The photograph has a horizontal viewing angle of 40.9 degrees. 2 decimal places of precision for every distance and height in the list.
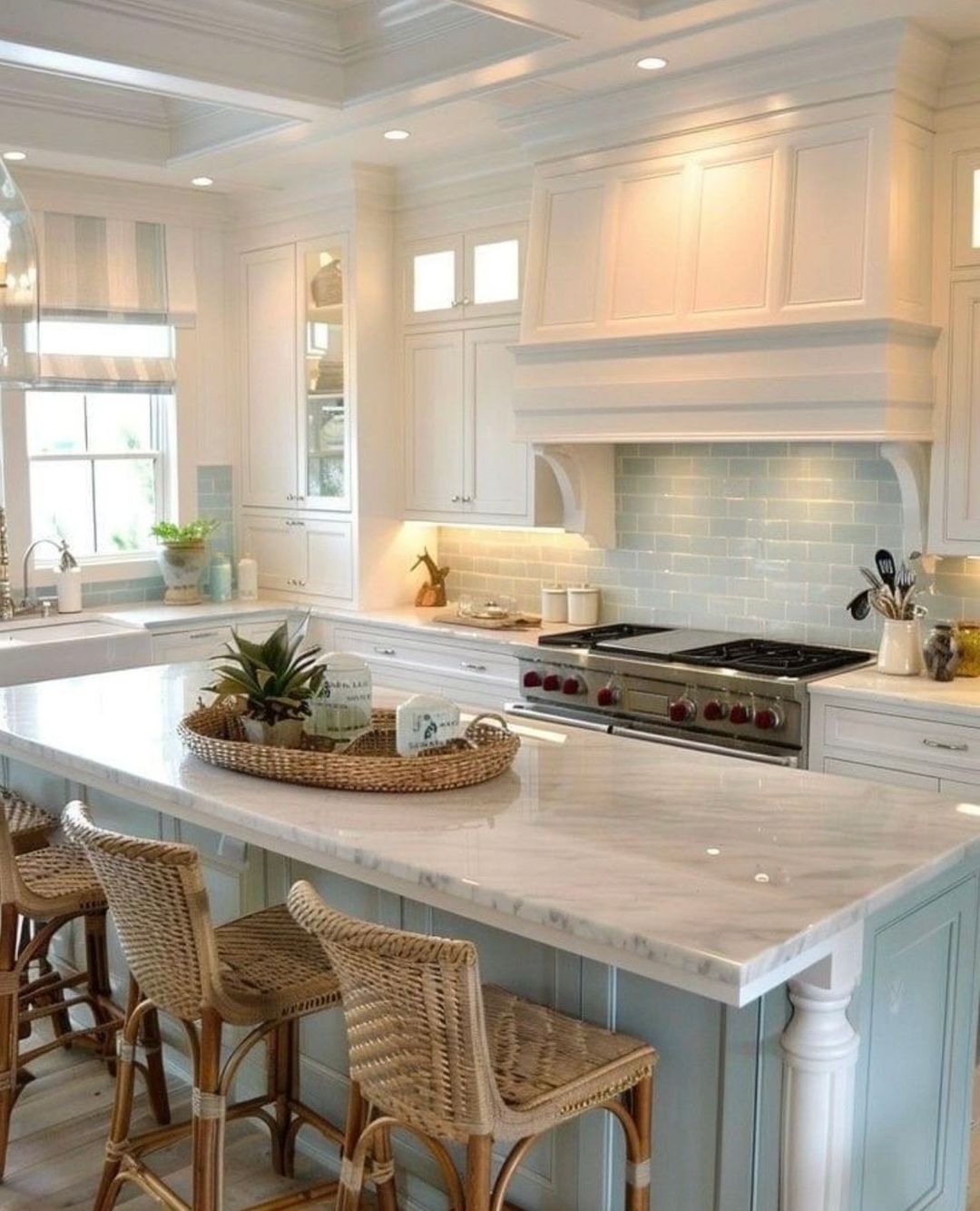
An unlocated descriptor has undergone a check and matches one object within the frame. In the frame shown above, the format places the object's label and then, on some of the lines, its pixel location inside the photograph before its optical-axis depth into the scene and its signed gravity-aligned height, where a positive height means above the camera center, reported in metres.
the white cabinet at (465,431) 5.21 +0.07
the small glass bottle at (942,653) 3.93 -0.60
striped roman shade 5.53 +0.71
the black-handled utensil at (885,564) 4.18 -0.36
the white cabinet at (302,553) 5.75 -0.47
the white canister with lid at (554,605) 5.28 -0.62
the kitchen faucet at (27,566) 5.49 -0.50
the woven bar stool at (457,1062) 1.85 -0.95
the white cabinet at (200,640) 5.46 -0.81
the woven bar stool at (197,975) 2.31 -0.98
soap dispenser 5.57 -0.57
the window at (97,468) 5.74 -0.09
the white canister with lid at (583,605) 5.22 -0.61
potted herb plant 5.85 -0.49
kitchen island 1.94 -0.72
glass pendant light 2.18 +0.27
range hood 3.81 +0.57
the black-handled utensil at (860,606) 4.26 -0.51
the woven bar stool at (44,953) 2.92 -1.19
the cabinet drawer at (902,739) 3.65 -0.82
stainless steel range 4.02 -0.77
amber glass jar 4.03 -0.63
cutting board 5.16 -0.69
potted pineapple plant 2.91 -0.53
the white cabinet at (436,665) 4.97 -0.85
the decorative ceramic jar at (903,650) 4.05 -0.61
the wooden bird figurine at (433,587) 5.79 -0.61
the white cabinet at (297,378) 5.66 +0.31
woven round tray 2.61 -0.64
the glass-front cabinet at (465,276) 5.14 +0.69
